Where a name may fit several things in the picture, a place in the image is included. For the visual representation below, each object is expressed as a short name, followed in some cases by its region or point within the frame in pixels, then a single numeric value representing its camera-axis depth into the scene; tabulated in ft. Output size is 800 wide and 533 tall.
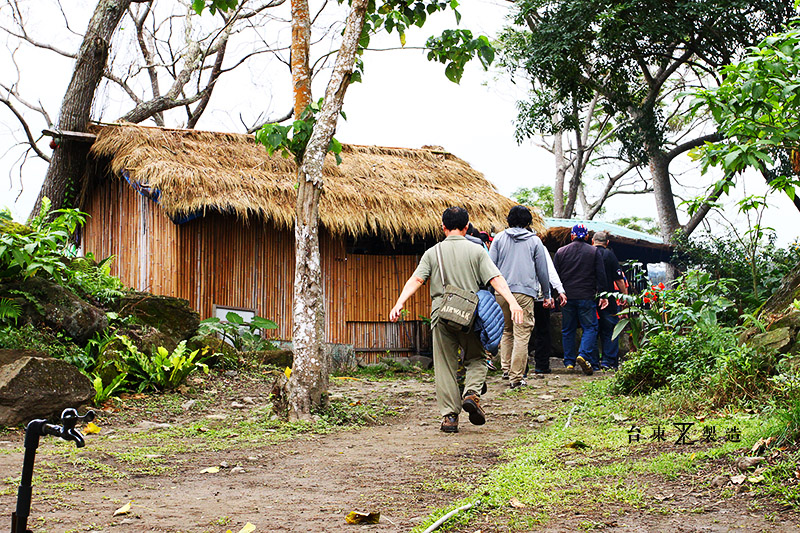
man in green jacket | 19.56
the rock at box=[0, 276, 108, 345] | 23.73
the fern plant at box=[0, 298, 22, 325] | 22.74
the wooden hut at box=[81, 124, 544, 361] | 35.70
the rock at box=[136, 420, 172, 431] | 21.07
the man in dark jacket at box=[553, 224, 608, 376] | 32.30
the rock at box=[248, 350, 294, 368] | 33.31
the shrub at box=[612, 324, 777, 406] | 17.04
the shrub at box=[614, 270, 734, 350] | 21.50
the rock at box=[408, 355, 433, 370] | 39.55
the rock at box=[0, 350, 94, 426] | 19.21
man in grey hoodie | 28.25
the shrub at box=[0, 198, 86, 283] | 22.56
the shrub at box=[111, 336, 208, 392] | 25.35
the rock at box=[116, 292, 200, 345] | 28.63
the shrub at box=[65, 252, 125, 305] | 27.53
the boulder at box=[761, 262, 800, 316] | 20.44
